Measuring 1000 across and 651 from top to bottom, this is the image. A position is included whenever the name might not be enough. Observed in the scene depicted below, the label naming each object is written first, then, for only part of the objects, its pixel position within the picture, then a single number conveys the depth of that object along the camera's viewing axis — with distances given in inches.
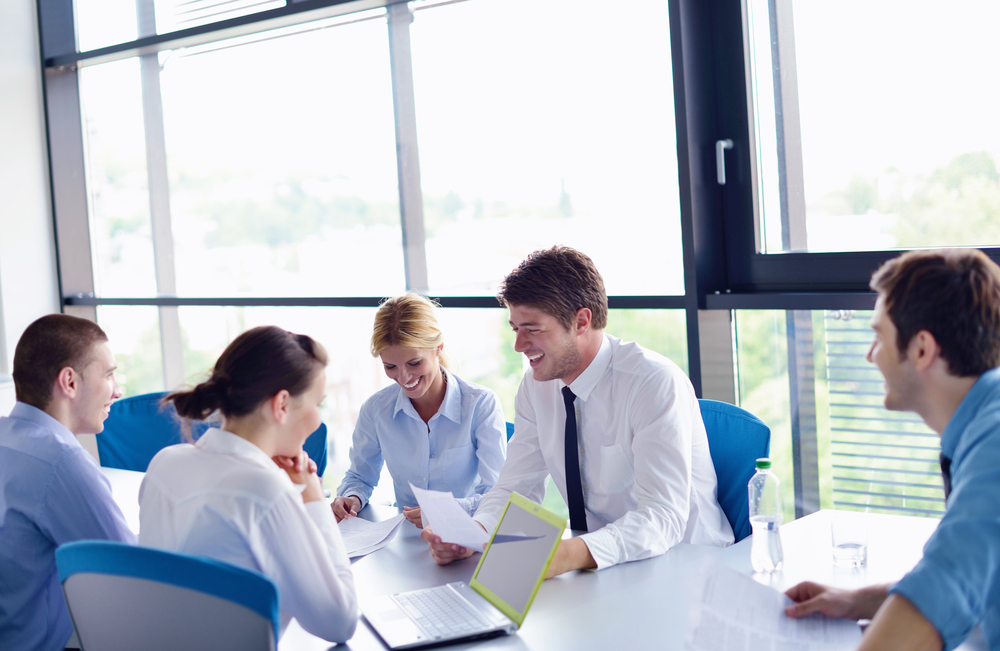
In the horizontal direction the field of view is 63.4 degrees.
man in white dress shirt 80.1
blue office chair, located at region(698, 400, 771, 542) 82.4
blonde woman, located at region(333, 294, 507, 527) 101.2
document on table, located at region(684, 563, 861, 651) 51.4
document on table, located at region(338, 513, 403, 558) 76.9
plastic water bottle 66.8
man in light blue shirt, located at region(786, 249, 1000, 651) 43.2
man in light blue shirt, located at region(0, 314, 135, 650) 73.0
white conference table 56.3
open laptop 57.9
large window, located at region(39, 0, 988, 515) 101.4
